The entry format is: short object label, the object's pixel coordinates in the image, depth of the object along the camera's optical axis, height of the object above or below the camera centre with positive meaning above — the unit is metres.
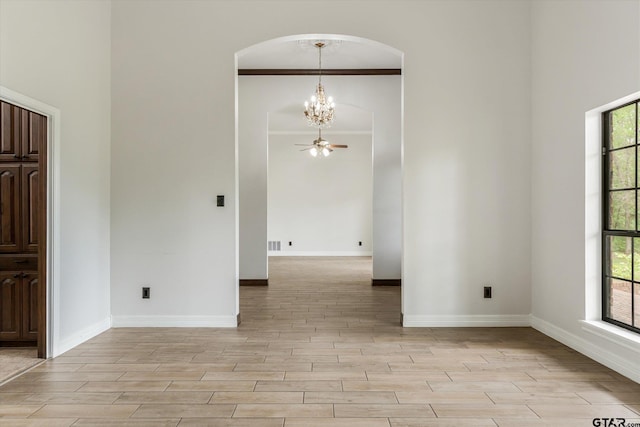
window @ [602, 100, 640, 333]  3.37 -0.03
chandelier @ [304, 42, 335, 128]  6.98 +1.77
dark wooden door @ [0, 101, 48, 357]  3.89 -0.08
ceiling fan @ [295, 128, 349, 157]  9.58 +1.57
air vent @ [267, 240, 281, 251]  13.20 -0.91
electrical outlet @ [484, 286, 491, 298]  4.68 -0.83
